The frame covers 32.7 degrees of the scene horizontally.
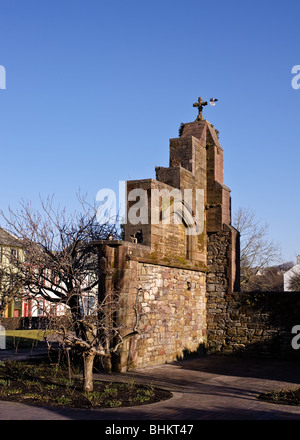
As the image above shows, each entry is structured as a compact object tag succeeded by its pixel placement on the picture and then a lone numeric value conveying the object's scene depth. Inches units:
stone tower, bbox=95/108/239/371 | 523.2
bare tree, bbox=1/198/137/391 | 523.5
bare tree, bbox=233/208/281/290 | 1291.8
